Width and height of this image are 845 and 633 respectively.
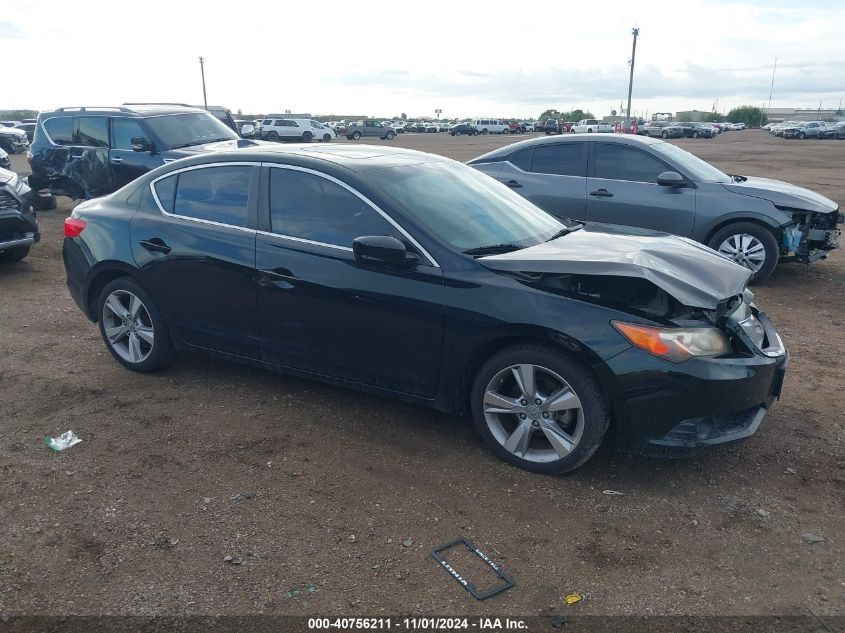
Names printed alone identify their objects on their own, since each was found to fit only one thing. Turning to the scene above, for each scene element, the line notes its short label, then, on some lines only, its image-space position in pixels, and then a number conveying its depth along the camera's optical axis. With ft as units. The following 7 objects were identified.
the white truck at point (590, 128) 184.04
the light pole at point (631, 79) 167.02
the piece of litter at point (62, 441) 13.83
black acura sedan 11.71
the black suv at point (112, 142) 35.22
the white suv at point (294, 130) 153.58
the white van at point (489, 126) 241.55
